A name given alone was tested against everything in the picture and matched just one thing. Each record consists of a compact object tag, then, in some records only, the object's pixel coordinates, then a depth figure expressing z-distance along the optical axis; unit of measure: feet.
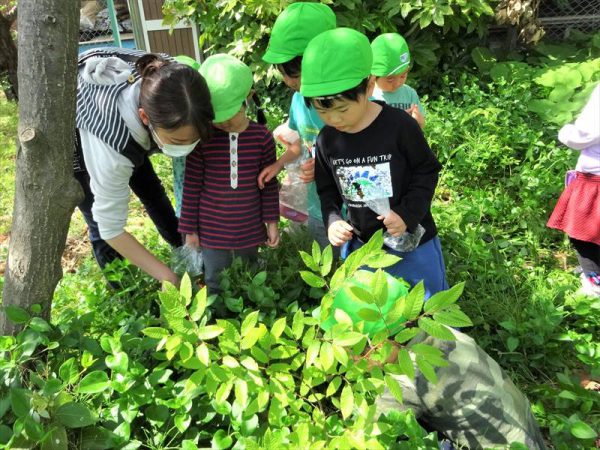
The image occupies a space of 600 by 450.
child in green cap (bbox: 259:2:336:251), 6.34
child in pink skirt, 7.10
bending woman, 4.91
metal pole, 23.20
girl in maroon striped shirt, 6.22
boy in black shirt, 4.98
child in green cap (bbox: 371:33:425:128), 7.57
